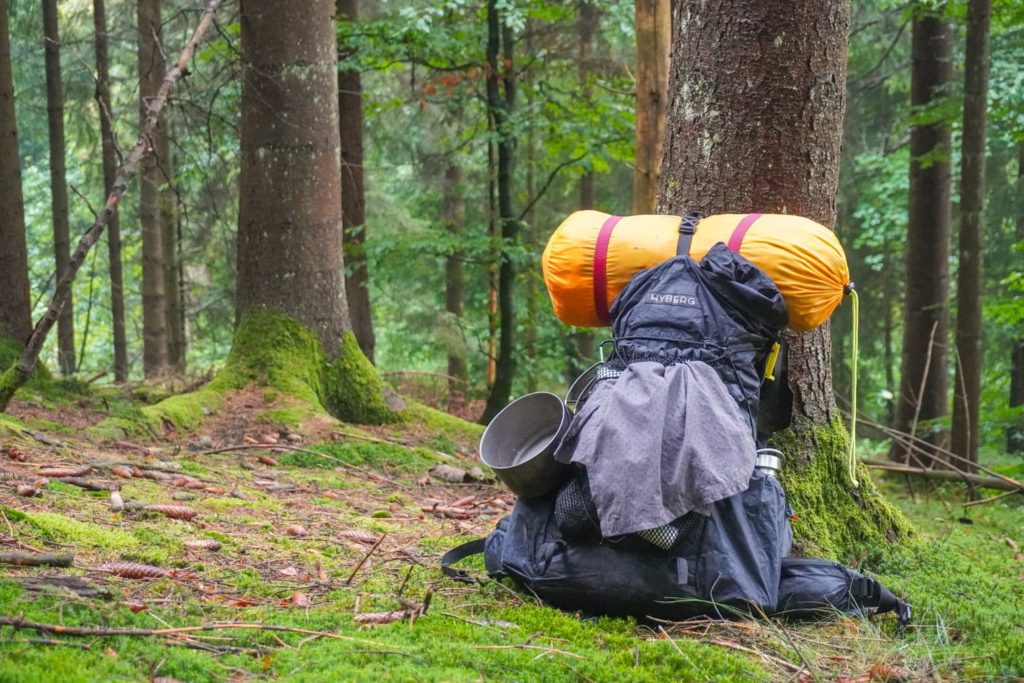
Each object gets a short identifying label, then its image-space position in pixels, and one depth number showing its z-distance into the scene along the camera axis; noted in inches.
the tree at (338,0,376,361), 458.9
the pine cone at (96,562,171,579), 119.0
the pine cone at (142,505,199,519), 158.4
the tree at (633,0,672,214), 318.7
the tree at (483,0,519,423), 416.8
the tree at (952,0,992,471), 323.3
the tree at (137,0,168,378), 482.6
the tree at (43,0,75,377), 429.7
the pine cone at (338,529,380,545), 166.1
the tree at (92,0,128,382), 481.4
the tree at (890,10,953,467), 433.4
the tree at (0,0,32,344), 327.3
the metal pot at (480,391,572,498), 129.0
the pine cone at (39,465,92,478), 170.4
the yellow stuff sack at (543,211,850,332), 130.8
